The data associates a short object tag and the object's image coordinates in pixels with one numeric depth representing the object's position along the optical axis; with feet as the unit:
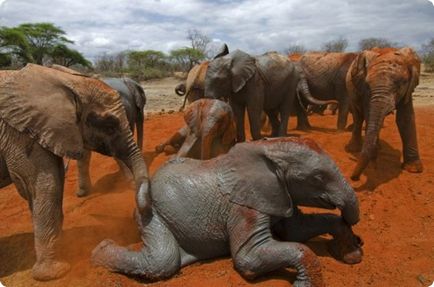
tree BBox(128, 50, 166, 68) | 121.90
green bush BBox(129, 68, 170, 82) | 101.76
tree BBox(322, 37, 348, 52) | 120.78
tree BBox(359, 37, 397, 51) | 110.93
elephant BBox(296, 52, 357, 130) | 31.99
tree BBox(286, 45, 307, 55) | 144.94
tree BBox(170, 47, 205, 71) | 122.72
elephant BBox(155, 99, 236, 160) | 19.80
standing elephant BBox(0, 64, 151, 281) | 11.88
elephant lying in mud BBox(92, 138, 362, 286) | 11.92
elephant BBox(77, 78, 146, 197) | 20.53
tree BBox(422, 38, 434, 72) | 89.56
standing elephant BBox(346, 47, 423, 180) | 18.65
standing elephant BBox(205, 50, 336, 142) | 24.54
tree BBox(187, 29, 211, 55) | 128.53
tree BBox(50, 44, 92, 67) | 94.34
